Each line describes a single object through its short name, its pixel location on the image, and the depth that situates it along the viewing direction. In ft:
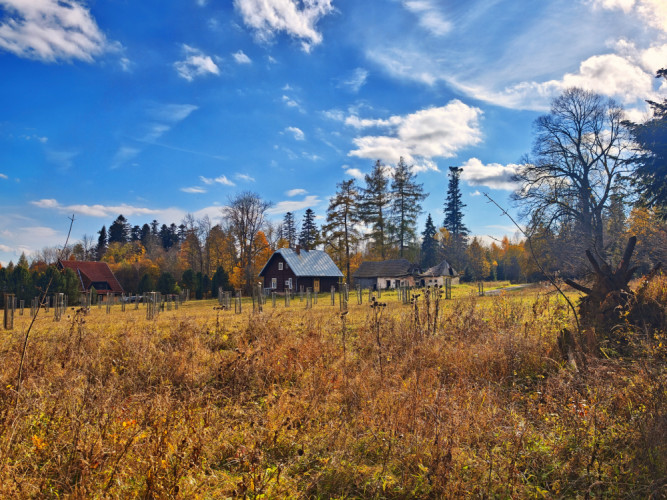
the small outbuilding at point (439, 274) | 155.53
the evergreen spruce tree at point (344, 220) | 158.20
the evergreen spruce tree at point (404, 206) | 167.22
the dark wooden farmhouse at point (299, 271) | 135.33
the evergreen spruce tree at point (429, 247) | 207.51
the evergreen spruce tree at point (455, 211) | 211.20
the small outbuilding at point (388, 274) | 144.46
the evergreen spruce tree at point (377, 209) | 164.66
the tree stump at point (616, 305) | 26.40
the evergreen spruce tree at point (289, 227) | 232.94
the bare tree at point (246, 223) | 147.02
